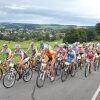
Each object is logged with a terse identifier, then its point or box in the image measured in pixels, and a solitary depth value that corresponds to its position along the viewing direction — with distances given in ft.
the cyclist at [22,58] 21.76
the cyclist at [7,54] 22.51
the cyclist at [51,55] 22.35
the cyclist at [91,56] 30.71
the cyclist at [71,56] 27.08
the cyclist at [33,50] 29.71
